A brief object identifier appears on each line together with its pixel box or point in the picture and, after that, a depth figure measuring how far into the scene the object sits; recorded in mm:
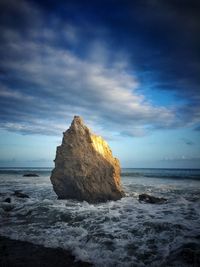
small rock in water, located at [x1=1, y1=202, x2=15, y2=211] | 15318
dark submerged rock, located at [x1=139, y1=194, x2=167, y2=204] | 17578
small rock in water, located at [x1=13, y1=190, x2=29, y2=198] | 19969
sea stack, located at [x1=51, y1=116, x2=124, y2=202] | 17625
